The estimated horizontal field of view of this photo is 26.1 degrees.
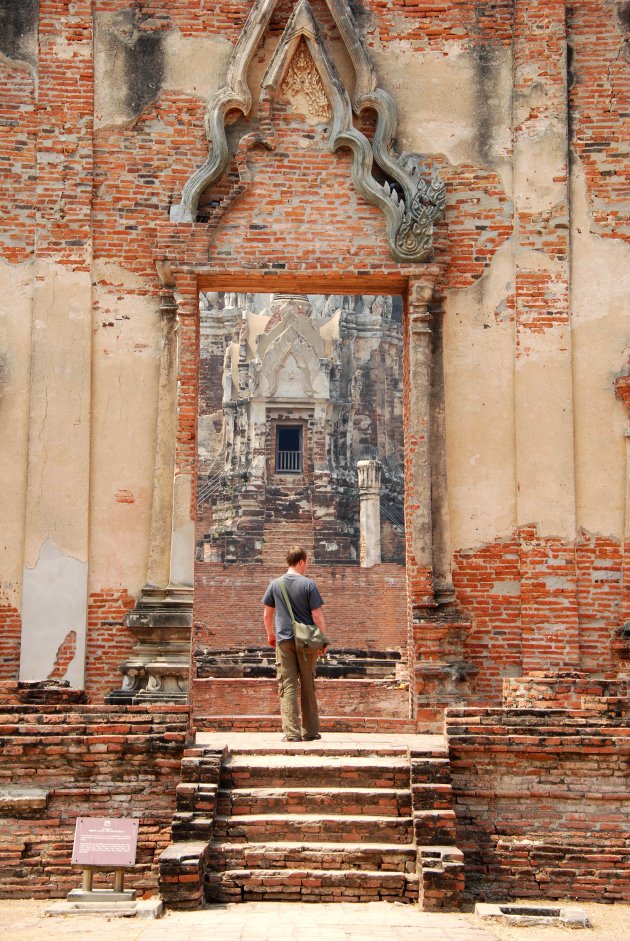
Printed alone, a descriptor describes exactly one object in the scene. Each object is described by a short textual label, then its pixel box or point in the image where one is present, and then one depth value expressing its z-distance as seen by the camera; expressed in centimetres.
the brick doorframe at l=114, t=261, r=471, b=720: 1129
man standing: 960
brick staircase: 769
